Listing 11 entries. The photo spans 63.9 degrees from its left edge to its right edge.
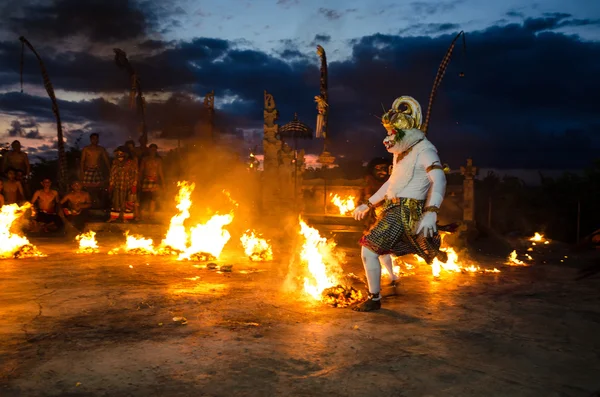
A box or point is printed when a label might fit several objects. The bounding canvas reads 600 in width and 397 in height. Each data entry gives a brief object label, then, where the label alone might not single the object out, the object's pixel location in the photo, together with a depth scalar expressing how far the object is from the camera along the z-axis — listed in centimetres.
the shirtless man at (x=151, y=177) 1301
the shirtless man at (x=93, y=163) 1296
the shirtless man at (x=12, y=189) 1173
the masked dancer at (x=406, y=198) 520
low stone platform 1222
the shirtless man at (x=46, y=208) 1195
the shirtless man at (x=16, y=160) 1255
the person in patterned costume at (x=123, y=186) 1253
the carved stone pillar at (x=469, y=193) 1265
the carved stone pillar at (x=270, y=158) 1652
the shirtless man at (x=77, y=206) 1225
